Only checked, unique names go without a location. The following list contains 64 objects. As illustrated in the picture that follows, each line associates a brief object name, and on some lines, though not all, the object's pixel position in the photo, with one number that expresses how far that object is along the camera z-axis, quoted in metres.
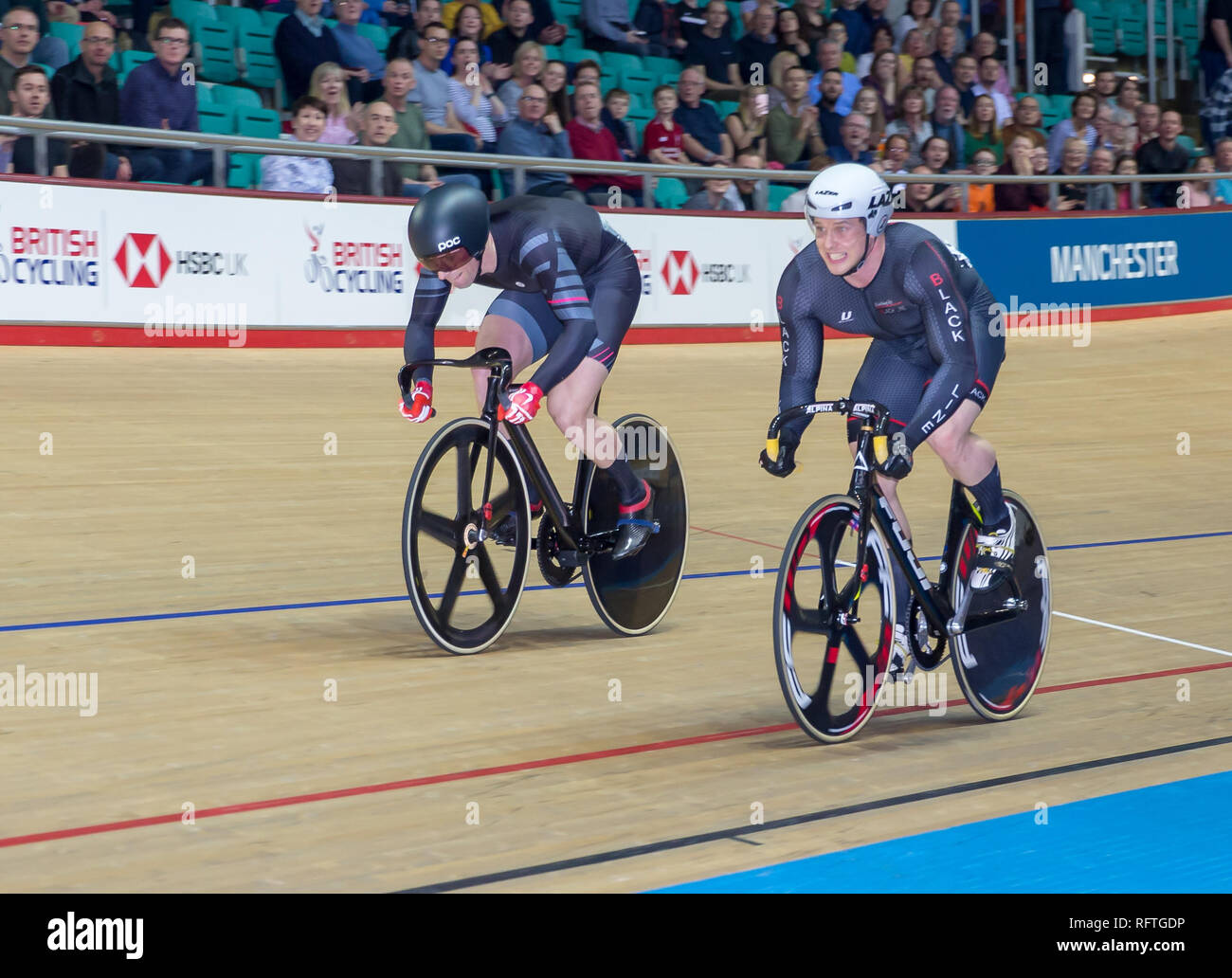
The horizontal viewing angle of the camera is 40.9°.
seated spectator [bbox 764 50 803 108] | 12.17
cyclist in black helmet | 4.26
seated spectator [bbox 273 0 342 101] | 9.69
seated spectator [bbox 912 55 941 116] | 12.91
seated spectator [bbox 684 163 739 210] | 10.97
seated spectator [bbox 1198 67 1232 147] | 15.18
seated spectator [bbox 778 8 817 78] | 12.54
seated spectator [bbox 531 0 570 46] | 11.23
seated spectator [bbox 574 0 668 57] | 11.88
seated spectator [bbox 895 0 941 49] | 13.93
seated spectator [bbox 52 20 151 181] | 8.49
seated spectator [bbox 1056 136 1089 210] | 13.26
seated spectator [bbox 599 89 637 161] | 11.00
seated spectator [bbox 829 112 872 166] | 12.03
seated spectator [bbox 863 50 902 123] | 12.84
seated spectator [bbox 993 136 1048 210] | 12.86
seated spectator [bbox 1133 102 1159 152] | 14.29
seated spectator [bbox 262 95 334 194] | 9.09
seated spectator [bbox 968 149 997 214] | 12.61
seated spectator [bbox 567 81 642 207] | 10.45
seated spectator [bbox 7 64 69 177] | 8.20
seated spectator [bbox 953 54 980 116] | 13.48
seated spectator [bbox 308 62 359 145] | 9.48
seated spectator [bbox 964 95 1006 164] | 13.13
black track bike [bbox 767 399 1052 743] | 3.62
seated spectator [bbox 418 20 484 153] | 9.96
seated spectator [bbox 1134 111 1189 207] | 14.05
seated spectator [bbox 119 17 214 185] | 8.73
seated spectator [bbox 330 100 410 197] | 9.37
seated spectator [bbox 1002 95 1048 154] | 13.15
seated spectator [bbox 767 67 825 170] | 11.88
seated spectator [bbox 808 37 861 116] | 12.54
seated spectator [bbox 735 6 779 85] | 12.33
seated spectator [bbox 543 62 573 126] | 10.56
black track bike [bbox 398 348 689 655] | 4.41
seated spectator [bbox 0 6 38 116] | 8.18
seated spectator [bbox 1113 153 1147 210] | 13.65
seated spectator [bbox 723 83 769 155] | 11.70
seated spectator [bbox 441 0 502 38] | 10.72
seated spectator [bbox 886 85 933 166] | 12.66
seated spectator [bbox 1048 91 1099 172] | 13.81
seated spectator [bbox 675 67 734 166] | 11.38
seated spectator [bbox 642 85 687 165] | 11.19
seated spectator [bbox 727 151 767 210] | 11.23
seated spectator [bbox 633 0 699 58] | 12.30
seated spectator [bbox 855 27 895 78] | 13.18
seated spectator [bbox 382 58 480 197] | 9.67
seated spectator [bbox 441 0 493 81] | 10.30
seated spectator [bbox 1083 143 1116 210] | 13.43
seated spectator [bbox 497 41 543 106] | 10.35
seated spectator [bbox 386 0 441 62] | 10.16
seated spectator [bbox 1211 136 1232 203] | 14.50
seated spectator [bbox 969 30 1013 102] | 14.05
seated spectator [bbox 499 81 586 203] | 10.17
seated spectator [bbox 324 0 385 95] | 9.95
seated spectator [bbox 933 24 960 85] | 13.55
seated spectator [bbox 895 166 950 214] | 12.23
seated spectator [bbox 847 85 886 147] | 12.33
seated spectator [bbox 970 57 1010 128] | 13.85
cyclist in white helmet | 3.71
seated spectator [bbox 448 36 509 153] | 10.12
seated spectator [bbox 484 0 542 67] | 10.69
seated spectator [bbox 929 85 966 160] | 12.84
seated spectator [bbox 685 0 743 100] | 12.24
